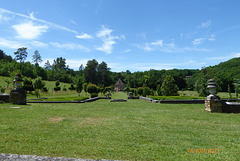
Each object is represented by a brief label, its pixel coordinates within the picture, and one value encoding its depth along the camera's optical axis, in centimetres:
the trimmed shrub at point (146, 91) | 2545
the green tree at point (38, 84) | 2542
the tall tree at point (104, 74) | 8106
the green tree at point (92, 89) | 2696
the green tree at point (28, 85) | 2951
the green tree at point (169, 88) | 2895
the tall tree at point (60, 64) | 9269
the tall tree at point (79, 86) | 2913
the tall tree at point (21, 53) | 7288
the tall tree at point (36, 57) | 8534
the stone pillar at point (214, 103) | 852
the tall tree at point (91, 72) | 7544
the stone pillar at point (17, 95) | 1108
